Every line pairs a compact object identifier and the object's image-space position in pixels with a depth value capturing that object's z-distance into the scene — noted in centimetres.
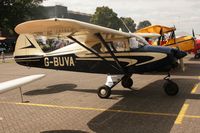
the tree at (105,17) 11556
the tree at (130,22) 15029
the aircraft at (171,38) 1983
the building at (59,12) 11600
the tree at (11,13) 6224
